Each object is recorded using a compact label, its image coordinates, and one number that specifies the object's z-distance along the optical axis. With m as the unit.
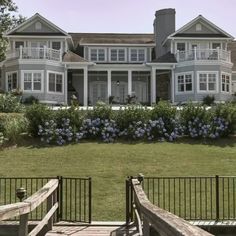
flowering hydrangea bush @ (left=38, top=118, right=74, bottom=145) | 14.93
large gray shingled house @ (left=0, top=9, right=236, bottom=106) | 27.05
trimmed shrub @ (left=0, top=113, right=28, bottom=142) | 15.07
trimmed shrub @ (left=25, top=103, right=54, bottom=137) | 15.25
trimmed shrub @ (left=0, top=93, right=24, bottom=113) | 18.98
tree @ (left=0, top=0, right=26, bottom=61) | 30.36
